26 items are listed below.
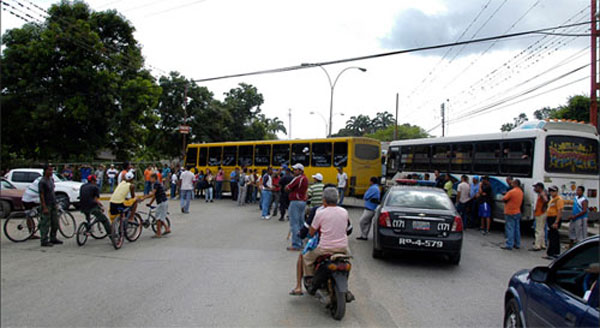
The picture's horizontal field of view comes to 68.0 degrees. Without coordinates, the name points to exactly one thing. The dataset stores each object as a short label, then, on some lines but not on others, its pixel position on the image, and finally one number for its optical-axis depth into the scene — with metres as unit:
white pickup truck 16.36
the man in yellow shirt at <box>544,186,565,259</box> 9.99
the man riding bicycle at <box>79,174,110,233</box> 10.11
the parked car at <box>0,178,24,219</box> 13.23
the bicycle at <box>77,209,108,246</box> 10.06
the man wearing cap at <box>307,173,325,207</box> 9.82
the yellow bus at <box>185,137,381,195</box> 21.25
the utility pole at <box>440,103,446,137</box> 45.38
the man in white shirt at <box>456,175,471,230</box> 14.27
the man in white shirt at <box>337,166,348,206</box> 19.56
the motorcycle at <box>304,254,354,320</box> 5.36
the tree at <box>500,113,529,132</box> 90.46
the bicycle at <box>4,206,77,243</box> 9.51
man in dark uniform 9.64
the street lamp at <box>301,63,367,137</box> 33.21
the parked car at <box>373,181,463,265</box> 8.23
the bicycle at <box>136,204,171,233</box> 11.66
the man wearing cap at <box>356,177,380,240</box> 10.90
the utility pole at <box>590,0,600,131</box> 15.34
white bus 13.19
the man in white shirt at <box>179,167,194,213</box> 16.47
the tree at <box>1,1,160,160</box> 22.39
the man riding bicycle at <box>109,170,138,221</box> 10.17
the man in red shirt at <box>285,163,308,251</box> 9.92
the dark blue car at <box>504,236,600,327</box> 3.17
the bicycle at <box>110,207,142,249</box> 9.88
